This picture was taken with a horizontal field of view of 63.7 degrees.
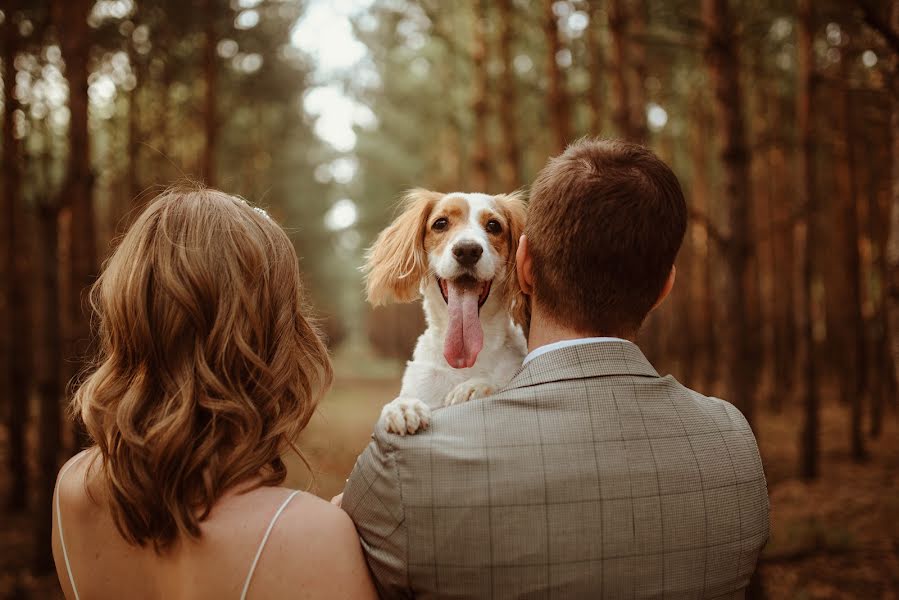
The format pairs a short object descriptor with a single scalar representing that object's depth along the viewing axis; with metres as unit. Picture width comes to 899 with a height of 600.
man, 1.74
